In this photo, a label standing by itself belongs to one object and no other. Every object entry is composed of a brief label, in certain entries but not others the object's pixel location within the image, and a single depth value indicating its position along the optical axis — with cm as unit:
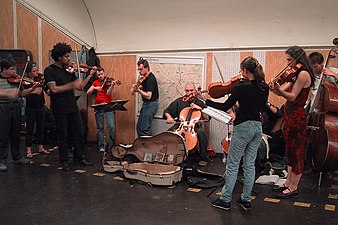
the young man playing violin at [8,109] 437
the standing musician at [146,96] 544
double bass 370
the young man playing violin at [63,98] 431
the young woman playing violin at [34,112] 499
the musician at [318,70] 399
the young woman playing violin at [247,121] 300
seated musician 502
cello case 391
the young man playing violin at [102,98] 560
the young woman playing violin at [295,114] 326
